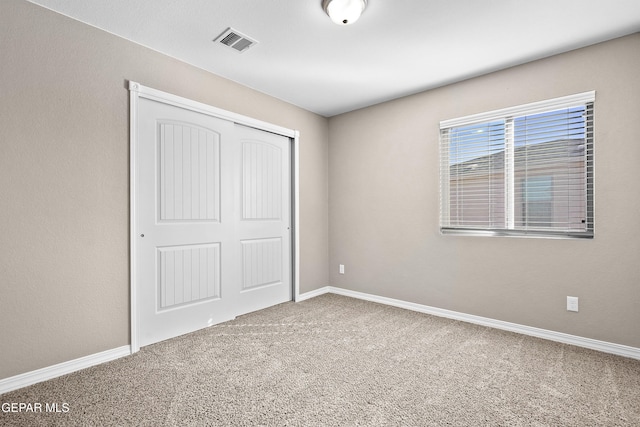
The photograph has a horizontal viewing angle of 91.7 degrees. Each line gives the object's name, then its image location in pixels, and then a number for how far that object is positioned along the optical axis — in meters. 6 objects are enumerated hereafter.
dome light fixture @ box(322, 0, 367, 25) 1.94
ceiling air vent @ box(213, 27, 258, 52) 2.34
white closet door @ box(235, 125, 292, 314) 3.39
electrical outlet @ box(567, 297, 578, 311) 2.58
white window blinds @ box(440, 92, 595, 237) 2.58
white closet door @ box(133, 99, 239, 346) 2.58
